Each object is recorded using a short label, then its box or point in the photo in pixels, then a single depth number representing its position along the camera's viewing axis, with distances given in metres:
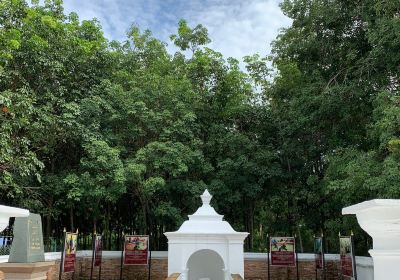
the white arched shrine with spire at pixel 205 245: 9.53
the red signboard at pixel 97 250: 12.77
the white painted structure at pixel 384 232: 2.06
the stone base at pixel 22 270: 3.81
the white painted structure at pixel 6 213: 2.28
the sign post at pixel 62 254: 10.68
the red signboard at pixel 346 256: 9.83
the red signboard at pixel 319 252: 11.91
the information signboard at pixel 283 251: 12.56
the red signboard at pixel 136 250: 13.22
